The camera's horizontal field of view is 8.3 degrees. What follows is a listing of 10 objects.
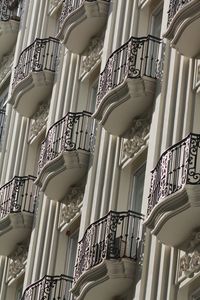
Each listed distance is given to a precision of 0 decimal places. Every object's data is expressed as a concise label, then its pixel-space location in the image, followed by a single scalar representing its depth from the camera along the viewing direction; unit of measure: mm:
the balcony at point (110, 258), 25453
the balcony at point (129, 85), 27594
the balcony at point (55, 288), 28719
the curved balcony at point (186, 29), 25812
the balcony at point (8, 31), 39594
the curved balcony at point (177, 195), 23406
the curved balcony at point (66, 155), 29922
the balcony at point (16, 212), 32219
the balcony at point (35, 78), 34344
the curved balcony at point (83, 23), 32094
